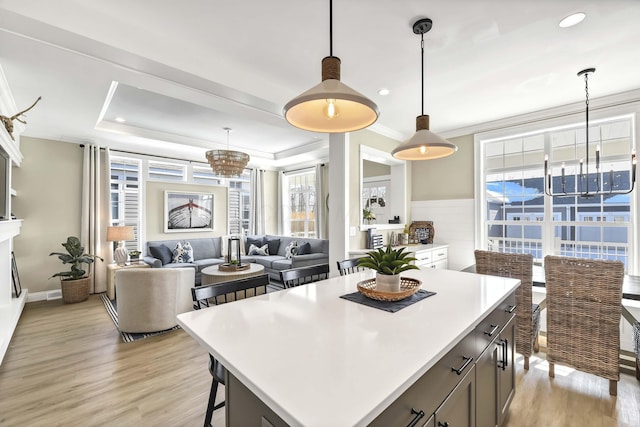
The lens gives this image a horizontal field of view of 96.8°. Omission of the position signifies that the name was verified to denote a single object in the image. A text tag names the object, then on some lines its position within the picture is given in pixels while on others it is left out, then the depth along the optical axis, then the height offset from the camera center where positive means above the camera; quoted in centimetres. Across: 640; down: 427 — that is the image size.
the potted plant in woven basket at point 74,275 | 432 -93
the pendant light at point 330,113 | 130 +53
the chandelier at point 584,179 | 262 +42
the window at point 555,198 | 328 +22
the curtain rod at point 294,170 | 687 +115
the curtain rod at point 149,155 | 525 +119
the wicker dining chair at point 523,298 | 248 -72
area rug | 311 -134
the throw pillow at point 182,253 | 536 -72
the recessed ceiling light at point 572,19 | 192 +135
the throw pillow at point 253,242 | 662 -63
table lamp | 473 -37
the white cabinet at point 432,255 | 380 -57
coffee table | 408 -87
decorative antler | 266 +88
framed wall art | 587 +8
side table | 459 -98
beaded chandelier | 426 +82
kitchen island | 70 -45
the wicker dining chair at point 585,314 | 211 -78
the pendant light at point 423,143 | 186 +49
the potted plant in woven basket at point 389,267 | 152 -28
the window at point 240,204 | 688 +28
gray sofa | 520 -77
